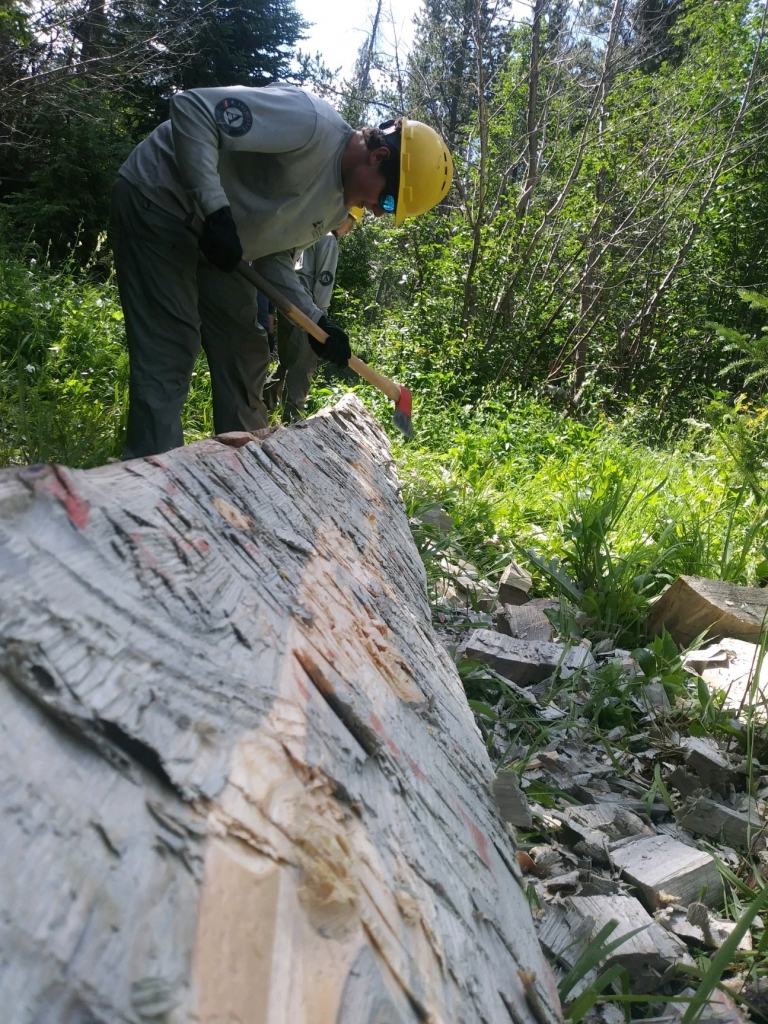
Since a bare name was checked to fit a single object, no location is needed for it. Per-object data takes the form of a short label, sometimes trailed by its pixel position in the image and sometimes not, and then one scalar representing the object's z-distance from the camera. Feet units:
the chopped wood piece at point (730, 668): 8.05
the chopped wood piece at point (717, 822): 5.98
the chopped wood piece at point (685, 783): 6.73
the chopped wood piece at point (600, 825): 5.52
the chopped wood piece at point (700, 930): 4.77
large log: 1.44
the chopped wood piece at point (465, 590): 10.68
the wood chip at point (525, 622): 9.62
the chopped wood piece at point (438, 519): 12.97
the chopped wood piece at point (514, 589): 10.84
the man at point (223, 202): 9.77
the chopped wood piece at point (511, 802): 4.99
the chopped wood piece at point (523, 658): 8.39
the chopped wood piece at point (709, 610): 9.18
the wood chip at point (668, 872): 5.09
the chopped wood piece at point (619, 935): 4.27
